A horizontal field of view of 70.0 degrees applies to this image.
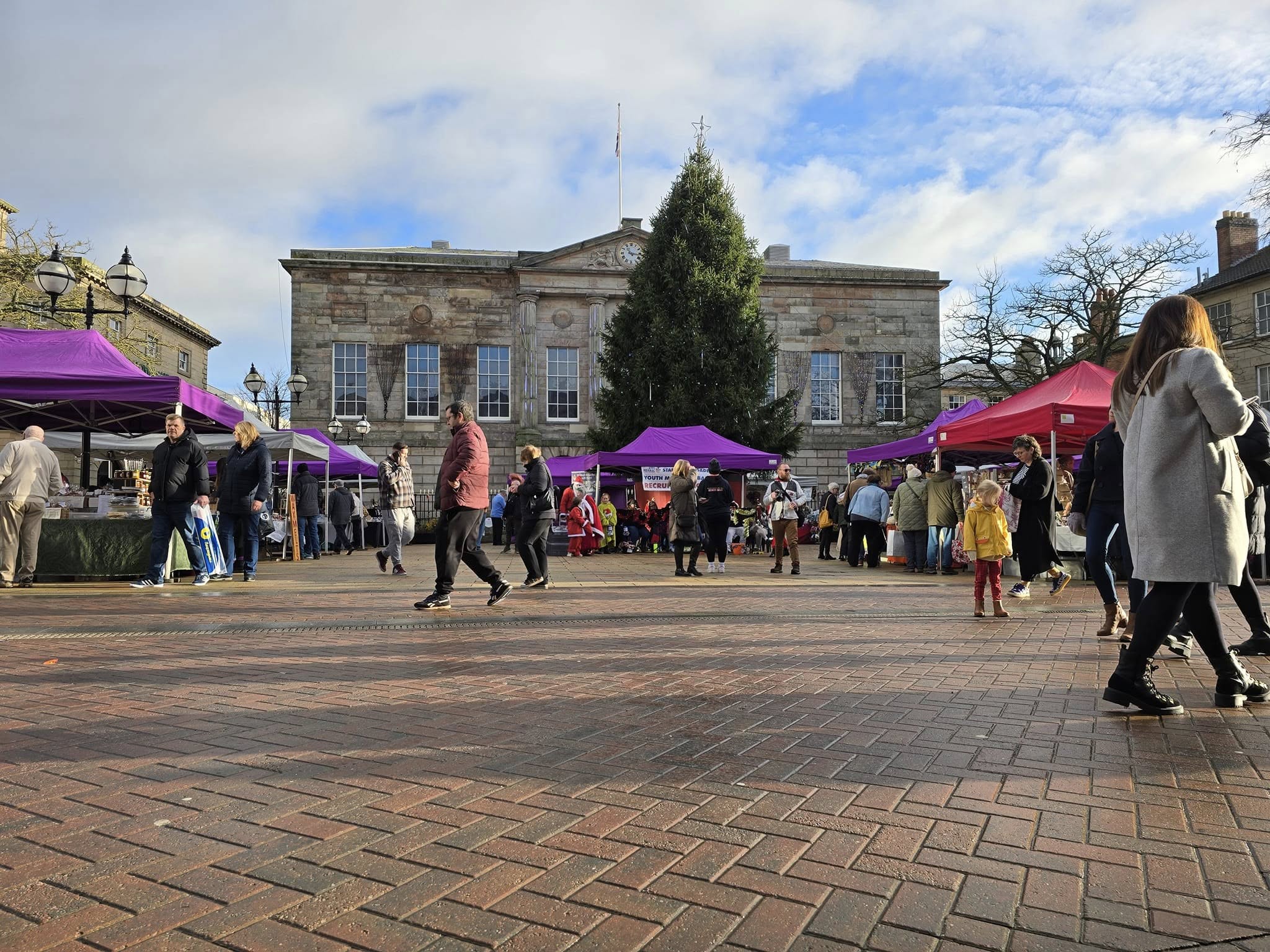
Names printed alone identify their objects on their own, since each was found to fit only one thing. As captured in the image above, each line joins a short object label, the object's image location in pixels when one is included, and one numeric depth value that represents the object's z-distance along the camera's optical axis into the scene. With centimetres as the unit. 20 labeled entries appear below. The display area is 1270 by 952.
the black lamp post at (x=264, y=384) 2197
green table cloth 1112
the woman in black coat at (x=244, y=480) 1105
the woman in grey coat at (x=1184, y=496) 399
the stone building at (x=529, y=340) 3278
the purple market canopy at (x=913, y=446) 1978
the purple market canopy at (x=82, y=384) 1114
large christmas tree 2788
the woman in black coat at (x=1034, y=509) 890
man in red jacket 845
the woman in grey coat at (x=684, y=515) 1320
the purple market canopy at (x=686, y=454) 1978
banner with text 2111
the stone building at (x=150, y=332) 2966
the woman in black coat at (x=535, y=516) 1034
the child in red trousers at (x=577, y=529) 1870
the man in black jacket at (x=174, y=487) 1018
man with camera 1349
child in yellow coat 808
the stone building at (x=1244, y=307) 3528
